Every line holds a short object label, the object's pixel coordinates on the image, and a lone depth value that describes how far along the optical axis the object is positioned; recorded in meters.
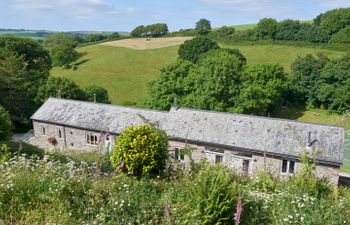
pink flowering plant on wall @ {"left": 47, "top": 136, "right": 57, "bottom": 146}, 27.16
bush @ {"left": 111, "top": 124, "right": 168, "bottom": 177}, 8.81
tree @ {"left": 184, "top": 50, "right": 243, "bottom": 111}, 36.44
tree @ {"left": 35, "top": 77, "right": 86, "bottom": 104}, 36.97
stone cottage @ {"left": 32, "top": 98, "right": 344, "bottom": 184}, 20.91
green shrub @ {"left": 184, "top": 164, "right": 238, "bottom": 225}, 5.80
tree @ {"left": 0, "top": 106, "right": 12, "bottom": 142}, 17.95
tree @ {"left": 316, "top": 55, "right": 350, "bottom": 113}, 48.78
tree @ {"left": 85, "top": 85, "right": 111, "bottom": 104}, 46.03
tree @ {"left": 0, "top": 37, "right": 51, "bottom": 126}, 36.75
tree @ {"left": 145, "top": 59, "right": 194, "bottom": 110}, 37.84
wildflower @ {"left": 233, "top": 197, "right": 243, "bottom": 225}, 4.81
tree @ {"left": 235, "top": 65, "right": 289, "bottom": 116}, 36.31
